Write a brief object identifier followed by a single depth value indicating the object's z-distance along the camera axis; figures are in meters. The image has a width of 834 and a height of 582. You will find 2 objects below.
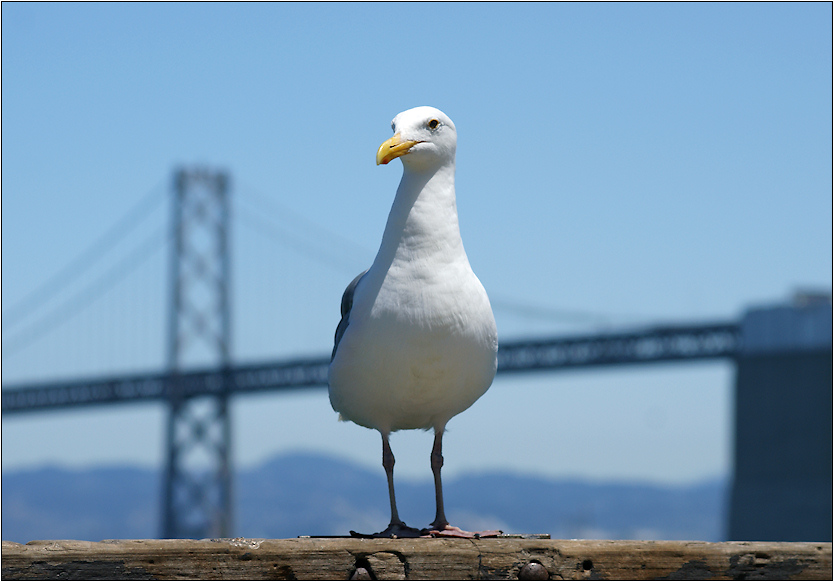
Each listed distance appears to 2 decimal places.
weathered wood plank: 5.09
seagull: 6.12
